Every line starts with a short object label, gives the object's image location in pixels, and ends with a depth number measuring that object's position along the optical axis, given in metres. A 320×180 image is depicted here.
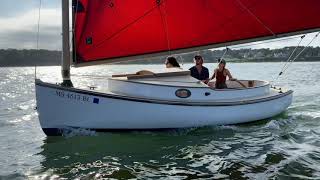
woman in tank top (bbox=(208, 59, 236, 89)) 15.36
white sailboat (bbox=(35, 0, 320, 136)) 12.65
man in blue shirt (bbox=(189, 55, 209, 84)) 15.88
